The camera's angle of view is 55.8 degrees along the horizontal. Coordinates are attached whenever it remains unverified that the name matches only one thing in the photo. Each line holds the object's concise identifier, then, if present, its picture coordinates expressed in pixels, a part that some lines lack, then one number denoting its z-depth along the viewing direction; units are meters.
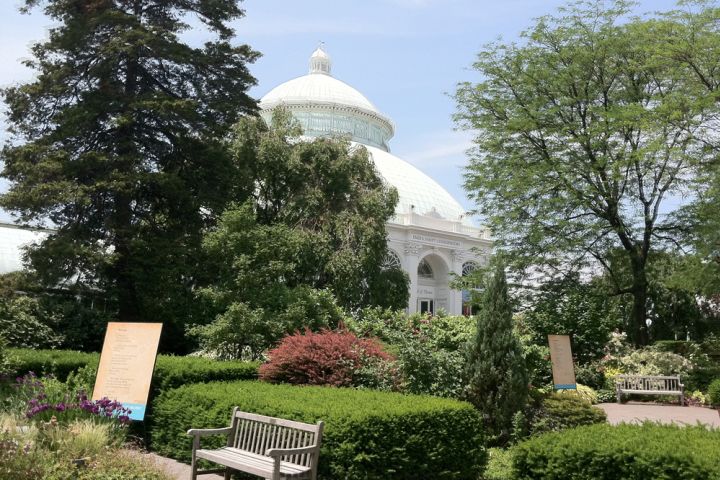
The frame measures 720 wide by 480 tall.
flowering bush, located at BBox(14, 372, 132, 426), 8.56
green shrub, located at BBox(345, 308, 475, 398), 11.09
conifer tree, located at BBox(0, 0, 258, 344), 19.81
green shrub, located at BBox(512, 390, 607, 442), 10.66
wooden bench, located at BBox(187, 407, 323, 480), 6.53
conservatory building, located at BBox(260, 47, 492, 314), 49.19
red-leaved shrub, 10.92
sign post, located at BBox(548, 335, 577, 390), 14.68
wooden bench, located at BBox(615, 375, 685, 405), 18.81
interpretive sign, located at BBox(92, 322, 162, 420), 9.80
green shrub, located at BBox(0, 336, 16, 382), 12.42
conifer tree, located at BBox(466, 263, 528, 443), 10.41
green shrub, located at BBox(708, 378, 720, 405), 16.88
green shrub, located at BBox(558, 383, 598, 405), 17.12
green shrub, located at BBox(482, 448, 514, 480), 8.59
